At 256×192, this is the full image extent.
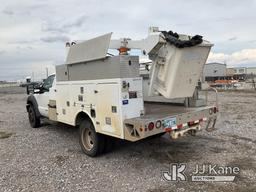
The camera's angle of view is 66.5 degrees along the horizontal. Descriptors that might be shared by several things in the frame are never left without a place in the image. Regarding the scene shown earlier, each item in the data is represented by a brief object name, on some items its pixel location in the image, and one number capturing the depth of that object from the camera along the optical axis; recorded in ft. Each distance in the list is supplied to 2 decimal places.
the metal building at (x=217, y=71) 159.25
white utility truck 11.63
